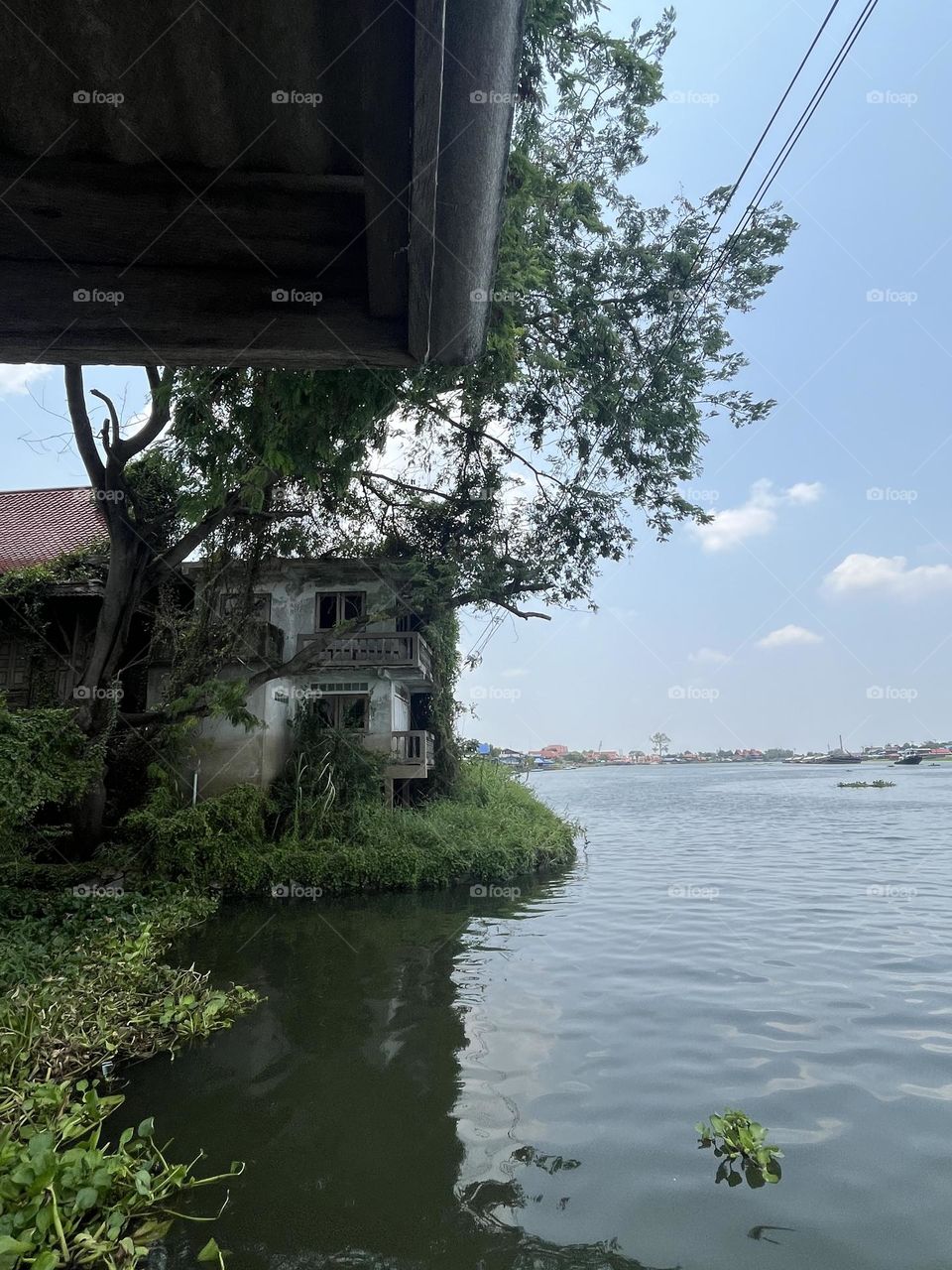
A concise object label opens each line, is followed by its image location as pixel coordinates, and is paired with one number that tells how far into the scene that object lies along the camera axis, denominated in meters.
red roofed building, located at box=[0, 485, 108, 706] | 14.08
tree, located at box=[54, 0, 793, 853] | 5.42
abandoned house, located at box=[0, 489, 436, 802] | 14.59
